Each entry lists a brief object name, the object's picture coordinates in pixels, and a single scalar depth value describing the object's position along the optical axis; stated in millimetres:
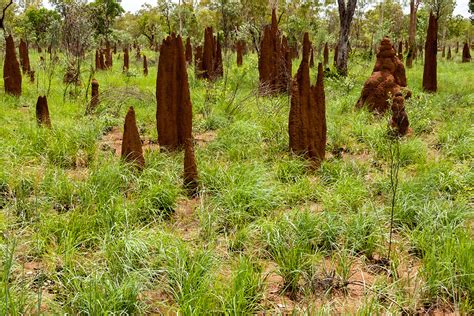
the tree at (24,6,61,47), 30812
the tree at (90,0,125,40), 29331
